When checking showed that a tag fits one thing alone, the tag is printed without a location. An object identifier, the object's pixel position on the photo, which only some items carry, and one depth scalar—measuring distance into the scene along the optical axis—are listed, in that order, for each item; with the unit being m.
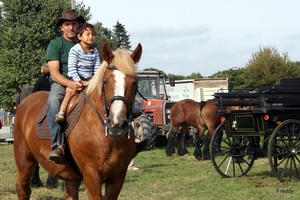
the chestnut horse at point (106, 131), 4.89
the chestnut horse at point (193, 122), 15.60
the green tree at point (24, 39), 39.12
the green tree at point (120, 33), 82.62
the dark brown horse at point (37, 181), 9.78
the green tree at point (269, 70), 58.53
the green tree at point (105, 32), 75.12
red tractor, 19.70
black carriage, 10.20
